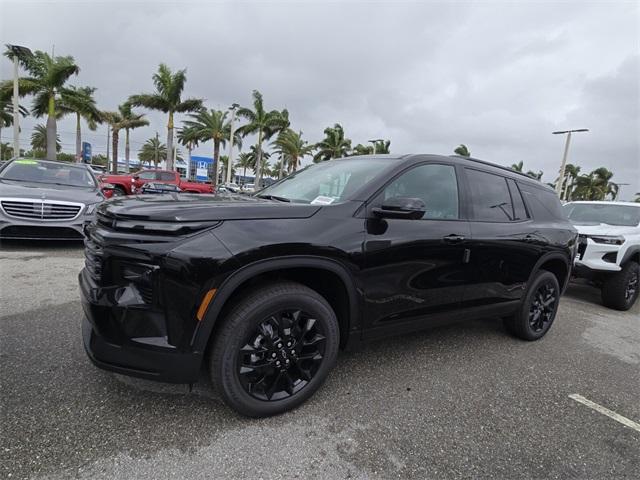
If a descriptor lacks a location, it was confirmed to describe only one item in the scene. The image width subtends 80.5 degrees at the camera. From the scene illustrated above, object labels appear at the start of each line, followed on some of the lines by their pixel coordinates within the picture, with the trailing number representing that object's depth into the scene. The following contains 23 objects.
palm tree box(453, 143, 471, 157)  38.81
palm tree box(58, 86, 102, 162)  20.47
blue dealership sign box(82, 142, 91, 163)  38.37
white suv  5.38
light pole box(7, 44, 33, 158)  16.64
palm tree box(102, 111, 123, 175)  33.00
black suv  1.98
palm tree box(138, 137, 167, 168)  78.25
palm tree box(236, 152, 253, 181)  77.75
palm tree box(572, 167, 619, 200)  56.44
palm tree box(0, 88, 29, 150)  19.09
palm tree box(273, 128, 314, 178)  37.66
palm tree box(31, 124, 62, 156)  61.31
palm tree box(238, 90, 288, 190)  31.00
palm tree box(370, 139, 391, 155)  38.00
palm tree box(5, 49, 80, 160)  19.28
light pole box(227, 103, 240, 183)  28.00
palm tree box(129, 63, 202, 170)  25.73
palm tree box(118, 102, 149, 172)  33.19
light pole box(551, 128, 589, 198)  22.76
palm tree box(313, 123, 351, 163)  39.66
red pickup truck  17.05
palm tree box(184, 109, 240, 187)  32.62
